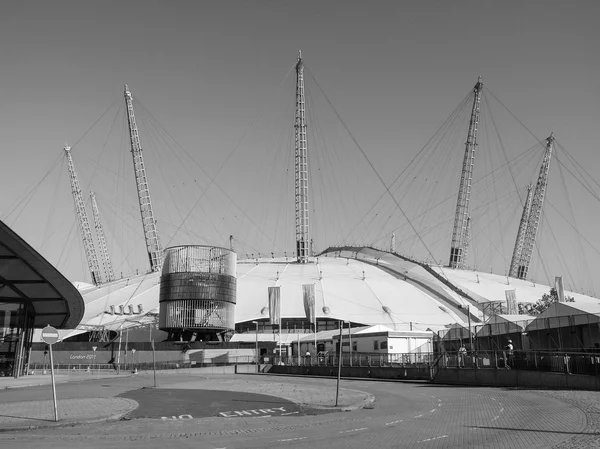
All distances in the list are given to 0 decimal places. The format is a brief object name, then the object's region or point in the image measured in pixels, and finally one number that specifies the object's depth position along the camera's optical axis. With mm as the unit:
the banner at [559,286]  70062
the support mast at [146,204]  137875
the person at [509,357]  37281
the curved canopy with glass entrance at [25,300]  30266
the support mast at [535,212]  140250
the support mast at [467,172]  130250
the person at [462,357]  42209
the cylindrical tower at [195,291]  90250
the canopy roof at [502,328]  47319
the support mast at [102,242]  171750
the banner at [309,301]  83812
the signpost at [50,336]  17922
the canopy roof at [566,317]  37375
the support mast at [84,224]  151875
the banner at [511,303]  85688
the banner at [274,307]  85625
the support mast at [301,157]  118188
